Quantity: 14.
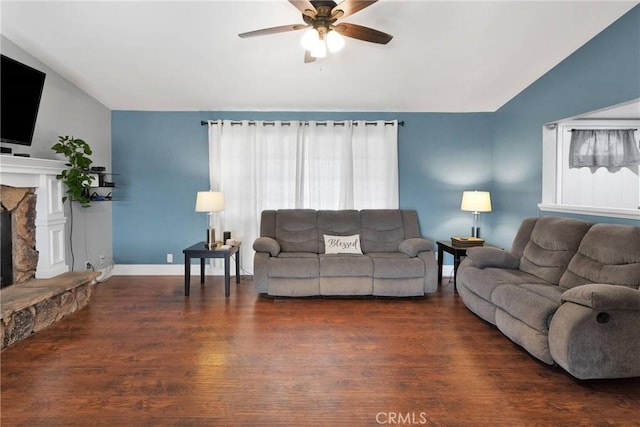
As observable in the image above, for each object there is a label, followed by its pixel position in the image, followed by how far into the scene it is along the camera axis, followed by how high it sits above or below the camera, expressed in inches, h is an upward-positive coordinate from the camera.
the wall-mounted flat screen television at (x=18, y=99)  113.3 +37.0
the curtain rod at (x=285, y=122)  186.7 +45.1
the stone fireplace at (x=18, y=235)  125.0 -10.6
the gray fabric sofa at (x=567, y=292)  81.8 -25.5
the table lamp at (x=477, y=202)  165.5 +1.4
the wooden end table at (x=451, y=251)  161.5 -22.0
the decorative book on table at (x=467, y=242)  161.3 -17.4
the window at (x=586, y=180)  110.3 +8.7
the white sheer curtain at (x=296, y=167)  186.9 +21.1
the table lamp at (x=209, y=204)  164.6 +1.0
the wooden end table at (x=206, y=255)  153.9 -22.2
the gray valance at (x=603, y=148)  111.7 +19.7
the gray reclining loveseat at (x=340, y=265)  147.3 -25.4
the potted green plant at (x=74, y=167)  142.1 +16.7
